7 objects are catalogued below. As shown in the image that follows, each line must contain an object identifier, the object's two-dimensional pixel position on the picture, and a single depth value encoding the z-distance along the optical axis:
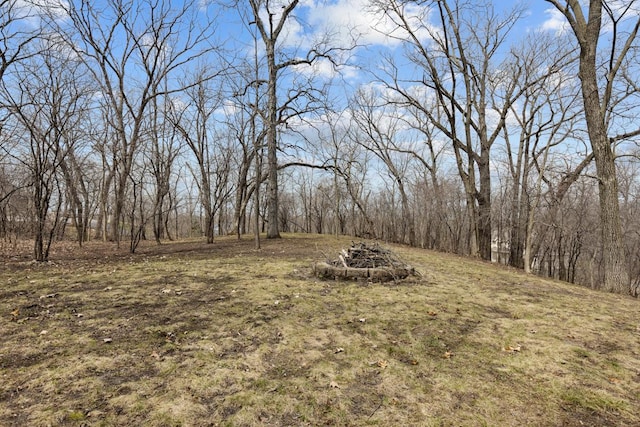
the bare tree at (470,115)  11.48
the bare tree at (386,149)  18.73
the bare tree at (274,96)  12.38
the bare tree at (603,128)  6.77
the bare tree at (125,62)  10.12
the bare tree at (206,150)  13.53
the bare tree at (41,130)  6.73
